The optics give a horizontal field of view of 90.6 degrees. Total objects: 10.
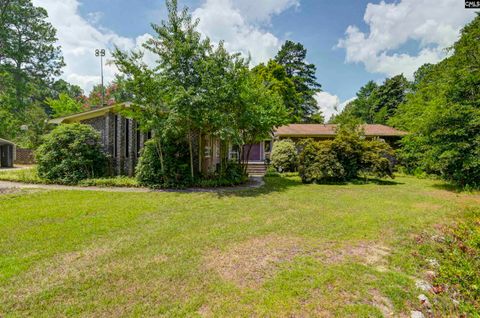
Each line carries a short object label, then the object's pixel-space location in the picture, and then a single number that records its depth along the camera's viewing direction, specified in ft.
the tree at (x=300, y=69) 111.55
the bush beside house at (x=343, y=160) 40.16
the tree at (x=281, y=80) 77.26
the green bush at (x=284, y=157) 55.42
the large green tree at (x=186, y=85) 30.94
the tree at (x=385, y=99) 104.37
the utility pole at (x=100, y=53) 75.55
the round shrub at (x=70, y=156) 36.01
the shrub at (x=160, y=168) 34.22
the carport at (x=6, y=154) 64.64
